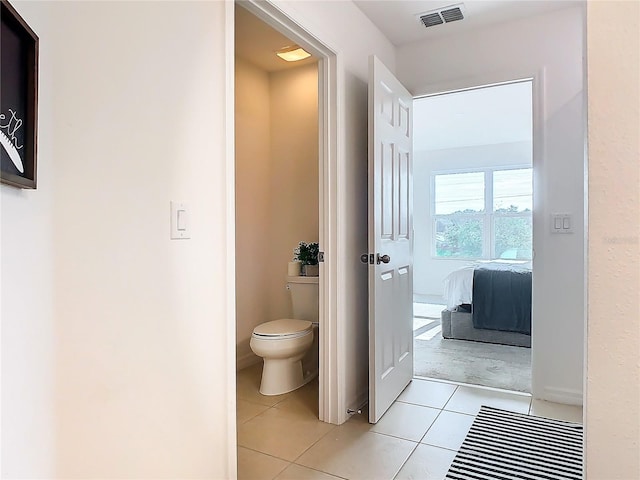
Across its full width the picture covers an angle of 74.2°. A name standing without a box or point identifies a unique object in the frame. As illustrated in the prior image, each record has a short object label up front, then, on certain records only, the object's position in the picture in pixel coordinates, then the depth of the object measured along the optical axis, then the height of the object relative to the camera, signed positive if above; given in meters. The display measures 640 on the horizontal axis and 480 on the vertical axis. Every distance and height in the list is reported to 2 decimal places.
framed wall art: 0.84 +0.29
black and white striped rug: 1.81 -1.01
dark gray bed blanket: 3.92 -0.61
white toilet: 2.65 -0.68
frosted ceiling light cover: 3.08 +1.37
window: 6.40 +0.35
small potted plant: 3.16 -0.16
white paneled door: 2.31 -0.02
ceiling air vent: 2.55 +1.37
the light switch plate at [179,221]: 1.34 +0.05
